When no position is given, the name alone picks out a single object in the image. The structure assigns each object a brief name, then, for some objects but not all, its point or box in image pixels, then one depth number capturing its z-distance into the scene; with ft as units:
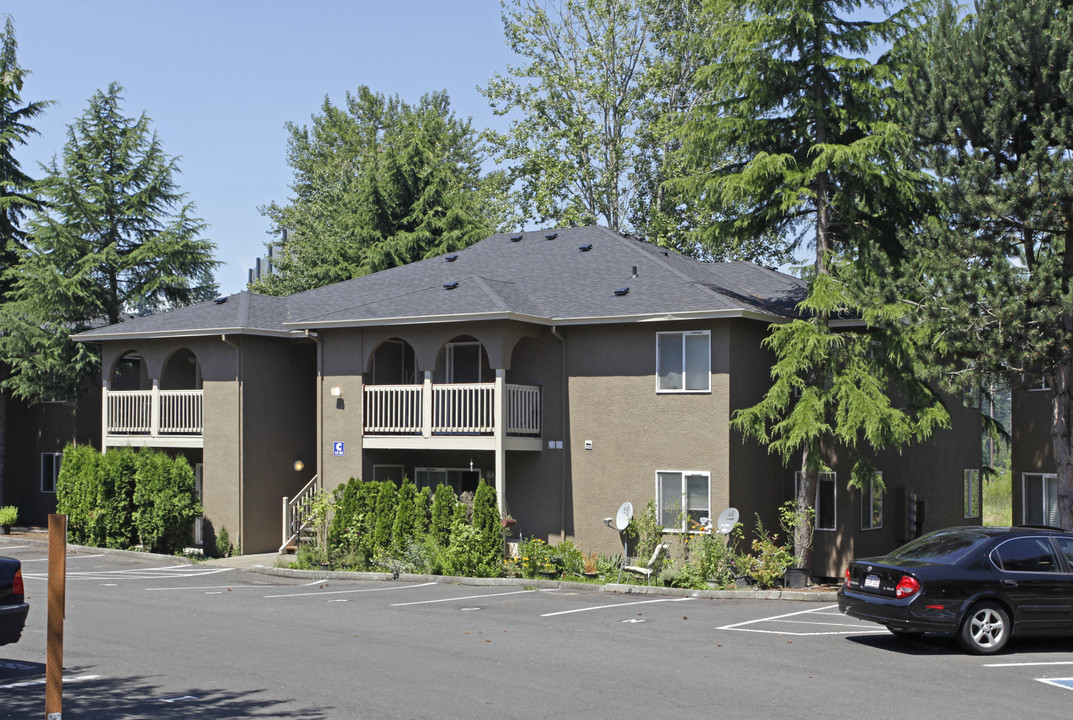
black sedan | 43.96
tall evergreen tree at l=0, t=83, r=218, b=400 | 105.40
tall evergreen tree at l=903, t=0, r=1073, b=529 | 58.85
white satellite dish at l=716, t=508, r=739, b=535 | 68.44
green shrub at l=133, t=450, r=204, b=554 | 87.51
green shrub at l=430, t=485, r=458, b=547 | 74.64
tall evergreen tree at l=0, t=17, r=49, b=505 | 112.57
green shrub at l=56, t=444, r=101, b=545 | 90.12
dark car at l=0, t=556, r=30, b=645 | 35.96
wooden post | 23.67
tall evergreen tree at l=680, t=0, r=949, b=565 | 67.15
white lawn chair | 69.46
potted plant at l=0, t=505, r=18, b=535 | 104.73
